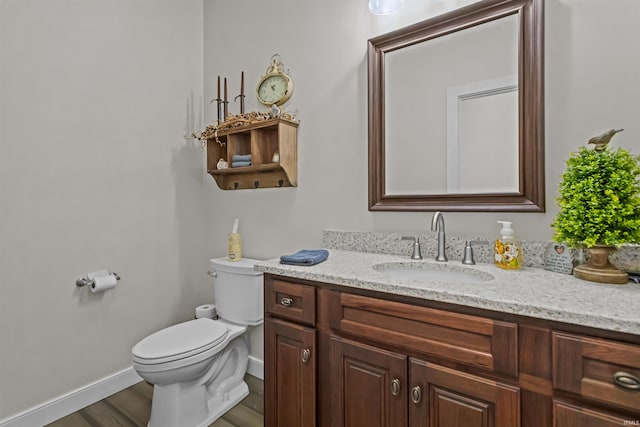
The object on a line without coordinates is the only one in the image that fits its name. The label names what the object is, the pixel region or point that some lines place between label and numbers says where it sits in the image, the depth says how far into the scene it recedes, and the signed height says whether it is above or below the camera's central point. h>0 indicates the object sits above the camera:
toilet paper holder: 1.75 -0.40
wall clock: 1.88 +0.79
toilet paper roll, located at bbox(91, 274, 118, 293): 1.75 -0.41
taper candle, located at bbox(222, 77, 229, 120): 2.05 +0.73
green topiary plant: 0.90 +0.03
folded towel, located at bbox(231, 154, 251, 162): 1.95 +0.34
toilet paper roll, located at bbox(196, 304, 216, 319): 2.06 -0.68
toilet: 1.46 -0.72
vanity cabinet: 0.70 -0.45
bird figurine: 0.95 +0.22
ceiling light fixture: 1.46 +0.97
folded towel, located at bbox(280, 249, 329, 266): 1.25 -0.20
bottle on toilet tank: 1.99 -0.23
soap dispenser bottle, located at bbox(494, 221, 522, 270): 1.13 -0.15
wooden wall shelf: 1.79 +0.37
